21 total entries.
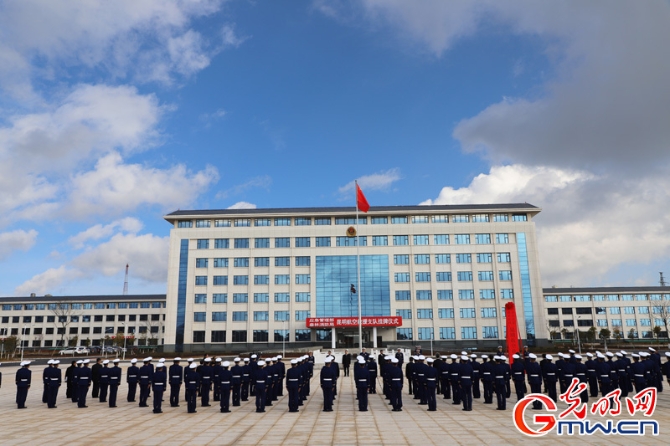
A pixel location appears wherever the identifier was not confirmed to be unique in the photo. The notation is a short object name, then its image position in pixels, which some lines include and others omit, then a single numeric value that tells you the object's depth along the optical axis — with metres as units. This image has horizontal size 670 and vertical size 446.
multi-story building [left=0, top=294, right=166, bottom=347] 86.69
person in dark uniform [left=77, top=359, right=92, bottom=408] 16.69
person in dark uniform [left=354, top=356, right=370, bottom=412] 15.29
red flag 40.01
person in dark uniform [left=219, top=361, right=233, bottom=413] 15.38
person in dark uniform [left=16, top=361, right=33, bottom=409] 16.73
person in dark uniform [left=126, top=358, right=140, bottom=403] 17.72
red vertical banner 24.94
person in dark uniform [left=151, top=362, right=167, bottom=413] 15.22
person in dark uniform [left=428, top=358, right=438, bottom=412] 15.22
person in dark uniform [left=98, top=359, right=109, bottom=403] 17.66
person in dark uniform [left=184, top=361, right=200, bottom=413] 15.34
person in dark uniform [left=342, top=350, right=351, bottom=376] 29.36
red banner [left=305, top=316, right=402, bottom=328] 60.50
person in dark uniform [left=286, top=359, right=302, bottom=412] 15.30
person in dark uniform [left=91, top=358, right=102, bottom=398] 19.20
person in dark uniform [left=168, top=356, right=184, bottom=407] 16.31
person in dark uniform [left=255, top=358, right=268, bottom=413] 15.34
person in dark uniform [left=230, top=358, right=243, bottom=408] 16.66
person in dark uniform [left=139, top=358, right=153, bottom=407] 17.06
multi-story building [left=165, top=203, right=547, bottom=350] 62.88
